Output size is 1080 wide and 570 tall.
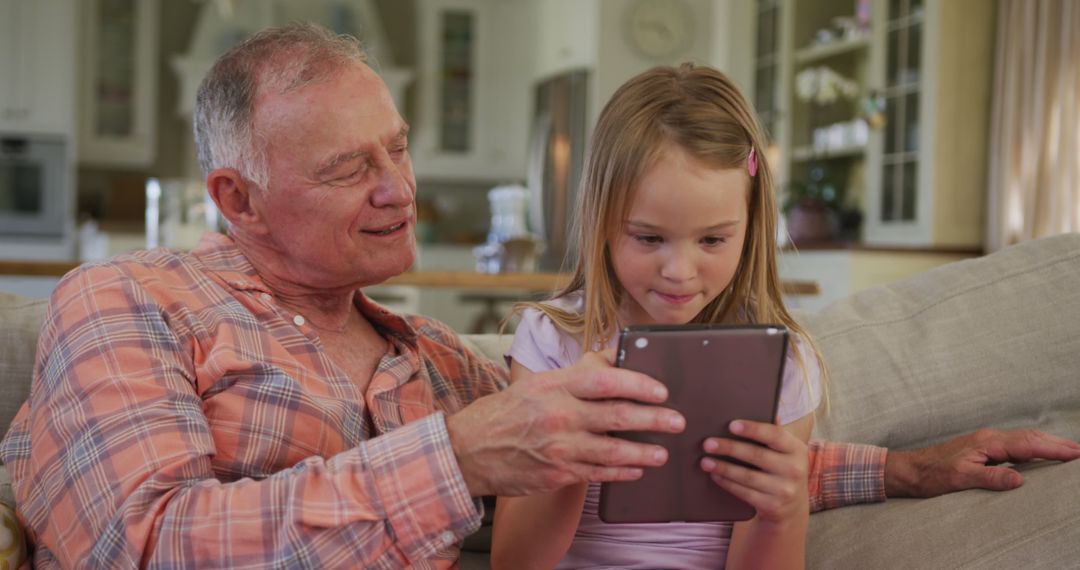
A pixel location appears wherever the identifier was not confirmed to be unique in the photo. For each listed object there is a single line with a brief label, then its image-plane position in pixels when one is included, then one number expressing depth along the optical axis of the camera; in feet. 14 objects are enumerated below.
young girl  4.09
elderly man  3.32
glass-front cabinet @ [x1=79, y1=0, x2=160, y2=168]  24.93
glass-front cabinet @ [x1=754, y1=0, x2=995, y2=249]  16.89
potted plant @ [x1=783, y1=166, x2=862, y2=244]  18.42
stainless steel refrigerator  24.03
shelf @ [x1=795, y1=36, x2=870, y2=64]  19.12
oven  22.62
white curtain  15.19
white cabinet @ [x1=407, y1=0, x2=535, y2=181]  27.32
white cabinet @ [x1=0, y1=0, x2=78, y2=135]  23.02
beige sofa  5.02
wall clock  23.90
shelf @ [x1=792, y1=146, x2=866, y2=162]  19.51
